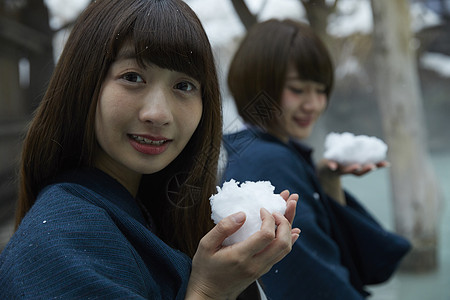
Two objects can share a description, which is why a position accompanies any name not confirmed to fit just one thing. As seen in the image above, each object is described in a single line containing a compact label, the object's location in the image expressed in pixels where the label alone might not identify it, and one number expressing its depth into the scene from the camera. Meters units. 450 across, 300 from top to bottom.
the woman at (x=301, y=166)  1.79
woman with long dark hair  0.94
